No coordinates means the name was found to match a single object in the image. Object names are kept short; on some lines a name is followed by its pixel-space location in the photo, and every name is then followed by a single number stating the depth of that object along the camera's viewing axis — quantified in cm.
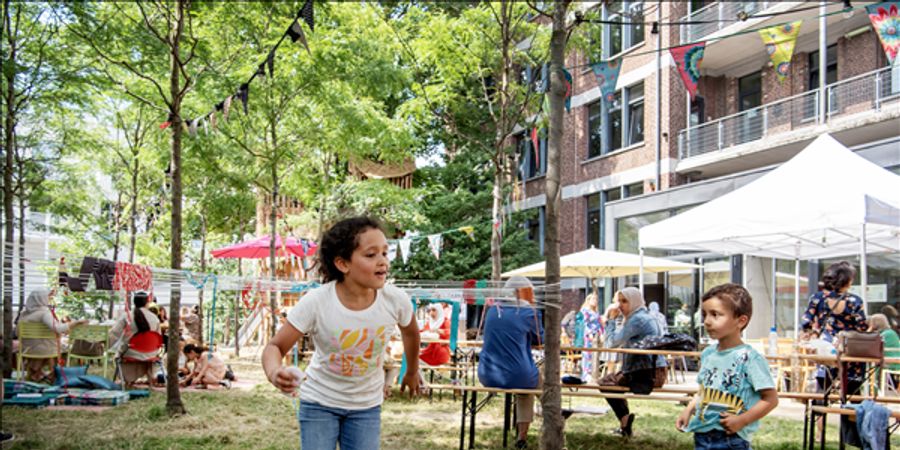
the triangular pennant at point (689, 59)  1091
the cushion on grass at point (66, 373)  1059
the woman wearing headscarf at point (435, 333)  1099
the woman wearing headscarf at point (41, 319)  1116
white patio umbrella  1523
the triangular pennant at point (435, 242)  1858
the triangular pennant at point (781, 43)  1232
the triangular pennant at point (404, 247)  1811
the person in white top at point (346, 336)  351
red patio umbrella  1923
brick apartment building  1722
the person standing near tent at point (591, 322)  1424
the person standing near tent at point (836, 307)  777
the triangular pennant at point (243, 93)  1100
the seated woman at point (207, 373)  1178
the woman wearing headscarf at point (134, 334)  1133
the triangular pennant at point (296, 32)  938
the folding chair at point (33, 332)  1115
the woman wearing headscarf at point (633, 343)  707
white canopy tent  840
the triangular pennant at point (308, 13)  948
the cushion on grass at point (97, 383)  1069
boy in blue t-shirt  383
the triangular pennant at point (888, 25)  947
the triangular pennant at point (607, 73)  1101
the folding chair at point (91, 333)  1157
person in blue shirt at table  697
